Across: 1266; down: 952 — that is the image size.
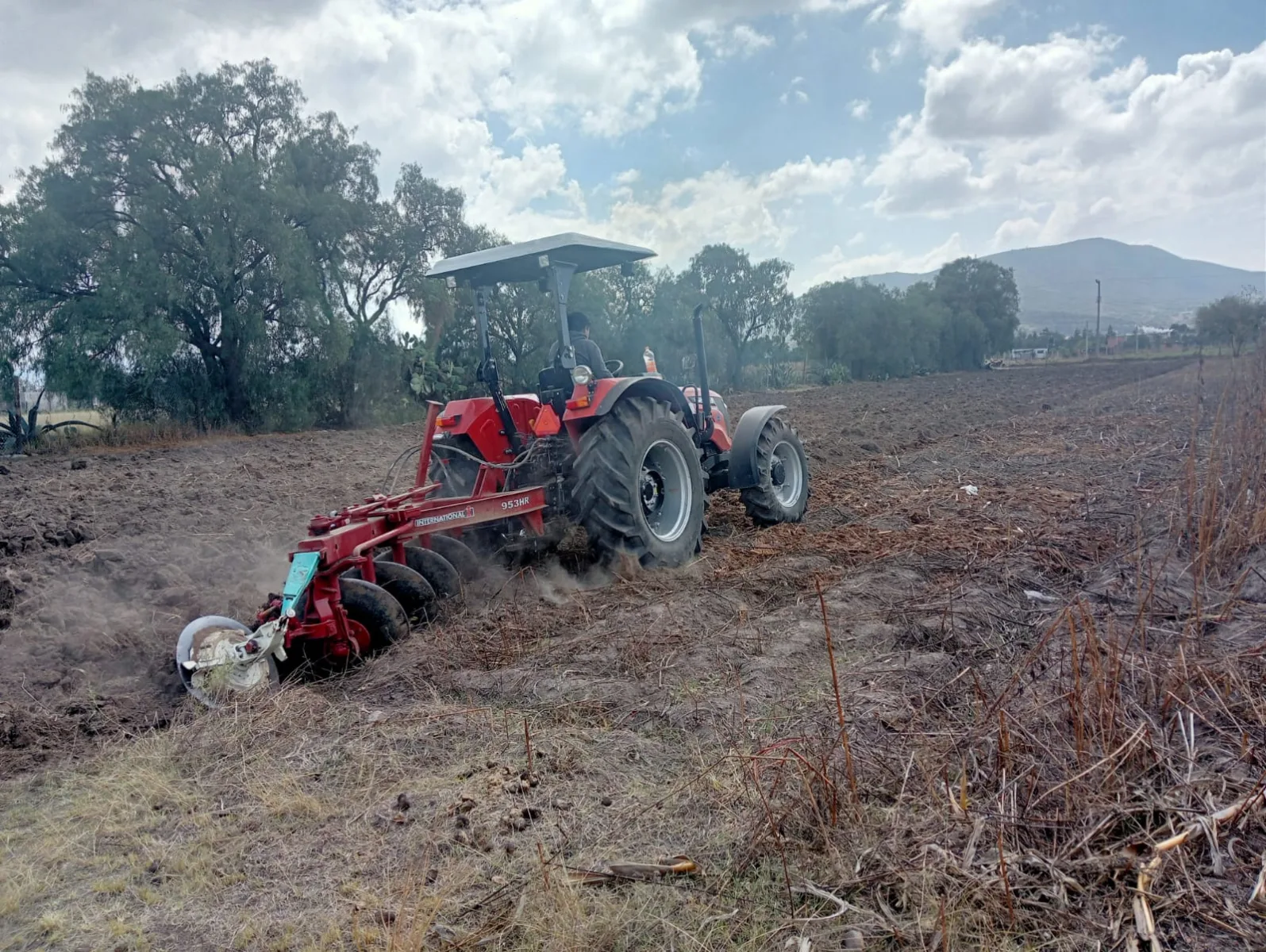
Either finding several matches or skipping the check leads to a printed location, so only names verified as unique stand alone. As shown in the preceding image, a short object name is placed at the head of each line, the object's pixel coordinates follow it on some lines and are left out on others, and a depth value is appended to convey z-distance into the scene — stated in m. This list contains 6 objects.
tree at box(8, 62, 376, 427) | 18.41
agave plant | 16.94
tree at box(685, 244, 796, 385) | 41.28
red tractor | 4.05
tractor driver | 5.90
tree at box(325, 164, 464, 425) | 22.62
